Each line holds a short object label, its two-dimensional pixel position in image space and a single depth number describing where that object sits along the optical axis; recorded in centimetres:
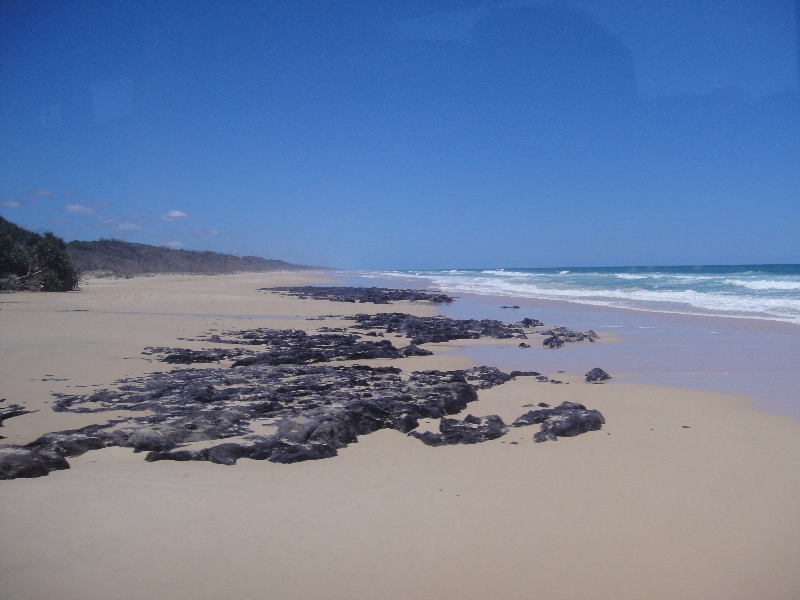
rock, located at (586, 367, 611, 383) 801
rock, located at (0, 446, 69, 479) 402
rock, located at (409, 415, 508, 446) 516
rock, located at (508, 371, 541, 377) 848
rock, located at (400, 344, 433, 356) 1068
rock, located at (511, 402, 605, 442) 532
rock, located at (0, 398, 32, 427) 568
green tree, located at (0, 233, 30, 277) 2430
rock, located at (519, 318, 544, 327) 1551
